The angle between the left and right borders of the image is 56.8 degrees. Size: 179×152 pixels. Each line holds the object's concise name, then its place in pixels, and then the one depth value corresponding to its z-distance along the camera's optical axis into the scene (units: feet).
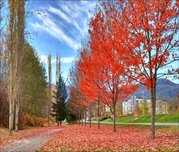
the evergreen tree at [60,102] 105.87
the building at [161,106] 146.33
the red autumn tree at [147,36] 22.91
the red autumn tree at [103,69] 28.22
